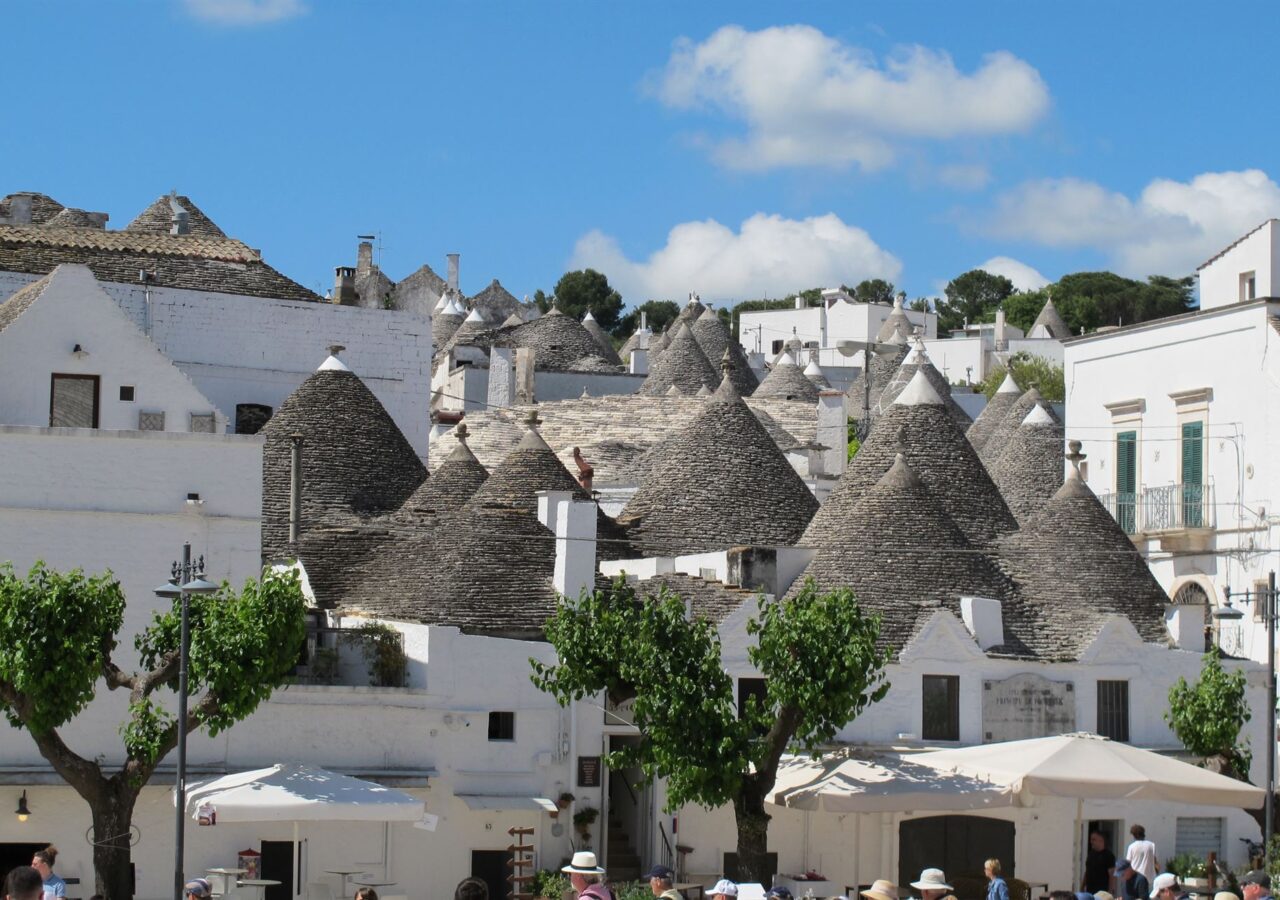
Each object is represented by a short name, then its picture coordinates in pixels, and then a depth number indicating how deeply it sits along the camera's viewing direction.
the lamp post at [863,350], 57.47
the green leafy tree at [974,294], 140.75
